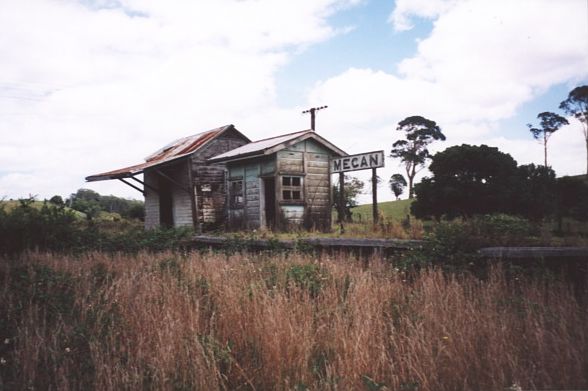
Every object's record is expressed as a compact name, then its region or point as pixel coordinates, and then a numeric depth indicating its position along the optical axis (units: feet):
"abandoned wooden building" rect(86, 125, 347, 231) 47.75
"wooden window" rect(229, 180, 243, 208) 52.32
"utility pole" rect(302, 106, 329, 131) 61.93
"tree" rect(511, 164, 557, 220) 81.00
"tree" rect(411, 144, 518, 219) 85.25
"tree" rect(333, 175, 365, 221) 96.17
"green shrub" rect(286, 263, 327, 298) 17.95
